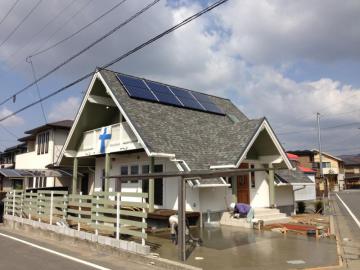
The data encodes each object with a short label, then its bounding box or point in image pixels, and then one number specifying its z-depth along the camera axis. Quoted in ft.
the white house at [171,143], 50.67
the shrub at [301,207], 73.92
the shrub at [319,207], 74.59
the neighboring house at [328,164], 245.47
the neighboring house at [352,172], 283.18
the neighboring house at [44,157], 81.51
